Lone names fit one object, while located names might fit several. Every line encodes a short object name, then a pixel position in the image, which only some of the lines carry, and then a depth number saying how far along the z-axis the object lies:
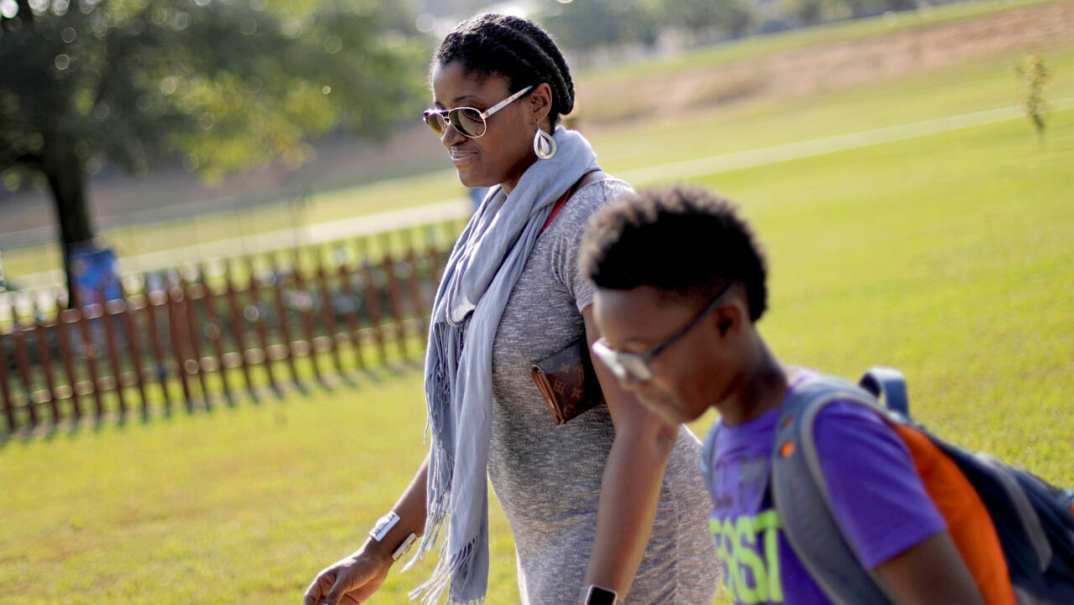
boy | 1.76
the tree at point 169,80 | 20.02
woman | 2.64
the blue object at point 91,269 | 20.98
